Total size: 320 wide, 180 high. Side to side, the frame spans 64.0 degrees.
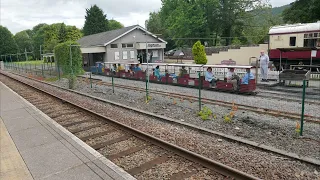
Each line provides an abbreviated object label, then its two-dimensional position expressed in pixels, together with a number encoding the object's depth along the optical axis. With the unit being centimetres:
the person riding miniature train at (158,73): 2088
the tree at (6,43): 9324
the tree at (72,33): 6974
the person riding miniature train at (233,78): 1498
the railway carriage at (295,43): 2194
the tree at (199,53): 3250
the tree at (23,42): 10596
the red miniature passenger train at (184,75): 1538
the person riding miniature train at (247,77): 1460
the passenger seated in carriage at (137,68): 2425
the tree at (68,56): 2792
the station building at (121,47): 3653
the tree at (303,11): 2880
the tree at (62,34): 6950
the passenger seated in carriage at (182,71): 1878
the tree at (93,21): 7569
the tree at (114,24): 11224
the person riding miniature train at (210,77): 1630
